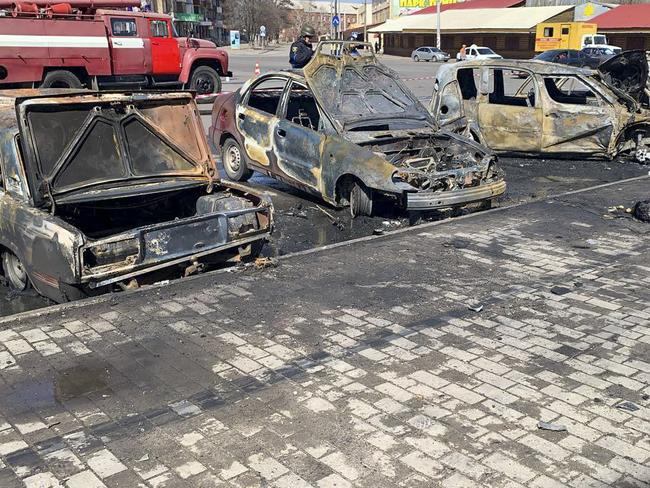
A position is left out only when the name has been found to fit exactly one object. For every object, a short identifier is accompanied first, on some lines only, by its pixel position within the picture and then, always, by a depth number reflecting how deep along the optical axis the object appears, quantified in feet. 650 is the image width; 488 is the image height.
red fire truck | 57.26
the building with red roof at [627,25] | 148.05
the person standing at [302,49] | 42.93
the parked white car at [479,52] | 144.15
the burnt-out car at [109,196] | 17.61
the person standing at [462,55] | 142.31
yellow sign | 238.27
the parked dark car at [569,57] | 107.86
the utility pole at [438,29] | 178.01
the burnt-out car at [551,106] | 37.93
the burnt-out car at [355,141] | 26.31
